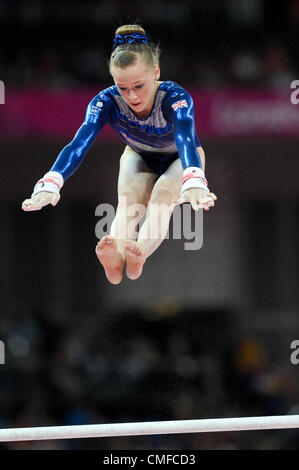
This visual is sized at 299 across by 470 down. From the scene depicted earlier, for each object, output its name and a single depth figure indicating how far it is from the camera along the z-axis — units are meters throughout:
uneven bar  6.01
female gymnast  5.57
